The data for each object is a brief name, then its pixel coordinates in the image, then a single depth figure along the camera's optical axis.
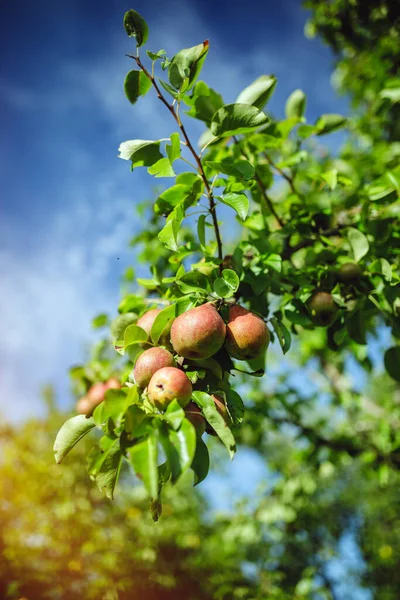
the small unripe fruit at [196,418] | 0.67
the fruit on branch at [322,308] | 0.86
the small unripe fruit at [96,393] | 0.98
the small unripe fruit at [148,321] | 0.79
